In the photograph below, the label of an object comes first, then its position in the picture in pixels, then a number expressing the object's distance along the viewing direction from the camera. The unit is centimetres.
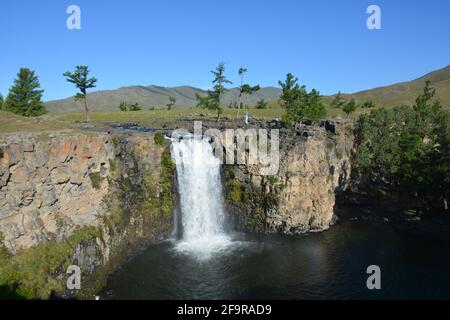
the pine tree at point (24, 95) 6769
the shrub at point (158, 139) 4778
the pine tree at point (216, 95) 6906
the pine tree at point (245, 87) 7025
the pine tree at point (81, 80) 6212
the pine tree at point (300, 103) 6262
